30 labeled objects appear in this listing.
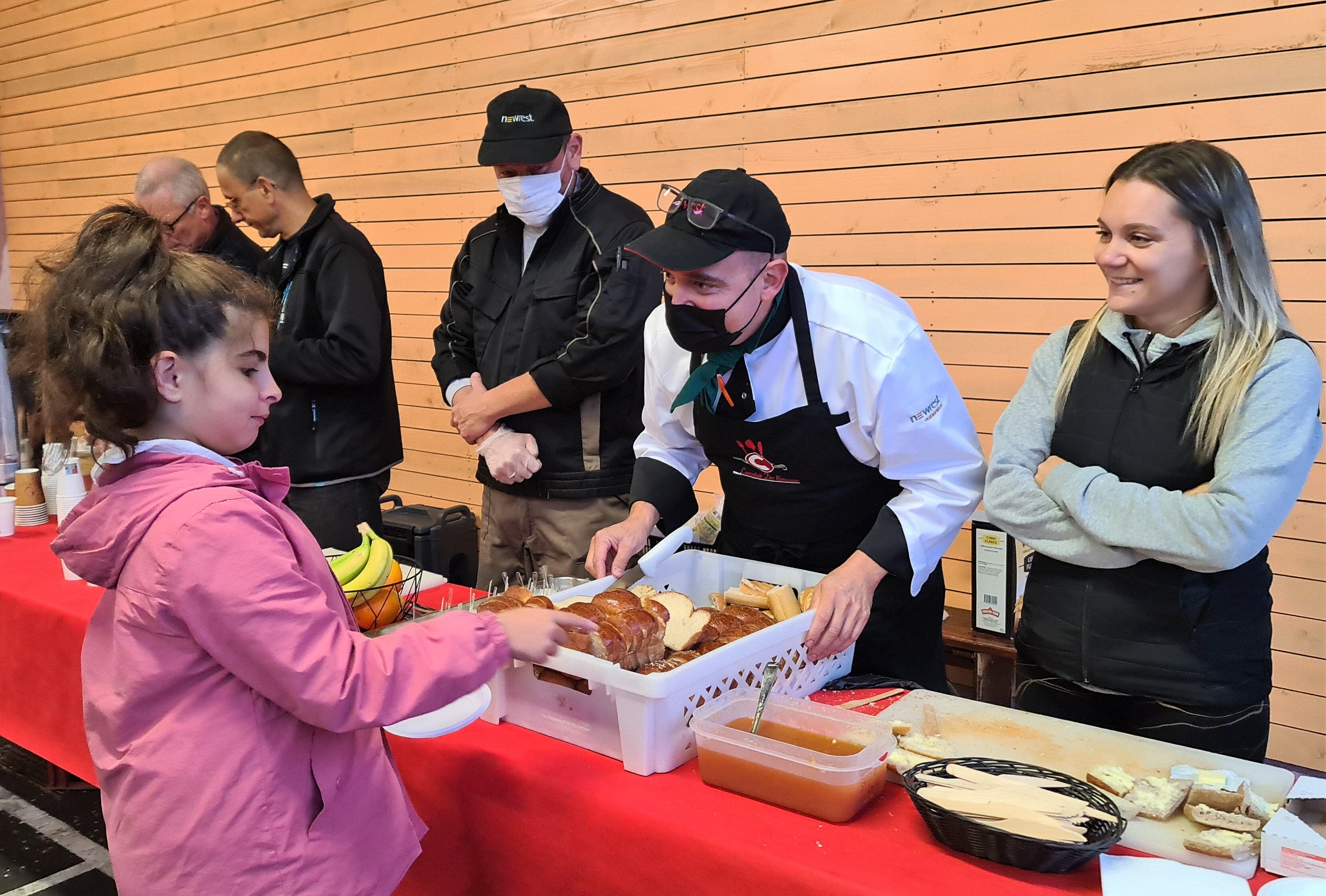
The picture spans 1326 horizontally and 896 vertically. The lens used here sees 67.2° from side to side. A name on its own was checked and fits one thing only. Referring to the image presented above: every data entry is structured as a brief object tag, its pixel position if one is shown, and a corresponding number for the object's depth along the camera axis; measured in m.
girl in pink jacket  1.30
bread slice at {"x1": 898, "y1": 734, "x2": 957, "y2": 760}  1.56
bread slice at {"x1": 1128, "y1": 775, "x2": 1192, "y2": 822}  1.38
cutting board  1.37
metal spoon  1.55
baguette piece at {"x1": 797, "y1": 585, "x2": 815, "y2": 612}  1.92
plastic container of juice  1.41
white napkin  1.24
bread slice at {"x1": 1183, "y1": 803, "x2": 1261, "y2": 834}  1.34
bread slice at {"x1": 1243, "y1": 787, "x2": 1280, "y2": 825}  1.36
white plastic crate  1.55
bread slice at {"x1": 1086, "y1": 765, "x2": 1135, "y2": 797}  1.44
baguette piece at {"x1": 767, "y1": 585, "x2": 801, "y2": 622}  1.90
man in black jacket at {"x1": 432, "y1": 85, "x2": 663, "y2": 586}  2.99
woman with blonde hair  1.80
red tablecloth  1.31
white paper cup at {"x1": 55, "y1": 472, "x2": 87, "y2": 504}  3.16
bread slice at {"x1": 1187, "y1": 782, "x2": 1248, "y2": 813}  1.37
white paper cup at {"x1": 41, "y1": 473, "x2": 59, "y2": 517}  3.38
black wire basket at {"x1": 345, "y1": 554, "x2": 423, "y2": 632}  2.16
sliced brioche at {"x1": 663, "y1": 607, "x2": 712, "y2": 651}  1.76
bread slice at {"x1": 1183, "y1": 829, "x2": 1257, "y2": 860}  1.28
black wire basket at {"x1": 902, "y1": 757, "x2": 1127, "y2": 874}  1.25
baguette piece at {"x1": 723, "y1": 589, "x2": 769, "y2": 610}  1.96
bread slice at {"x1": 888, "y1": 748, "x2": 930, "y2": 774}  1.51
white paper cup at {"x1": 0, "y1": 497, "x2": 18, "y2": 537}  3.21
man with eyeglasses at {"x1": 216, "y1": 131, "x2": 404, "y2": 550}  3.38
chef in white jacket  1.97
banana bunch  2.16
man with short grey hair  3.71
